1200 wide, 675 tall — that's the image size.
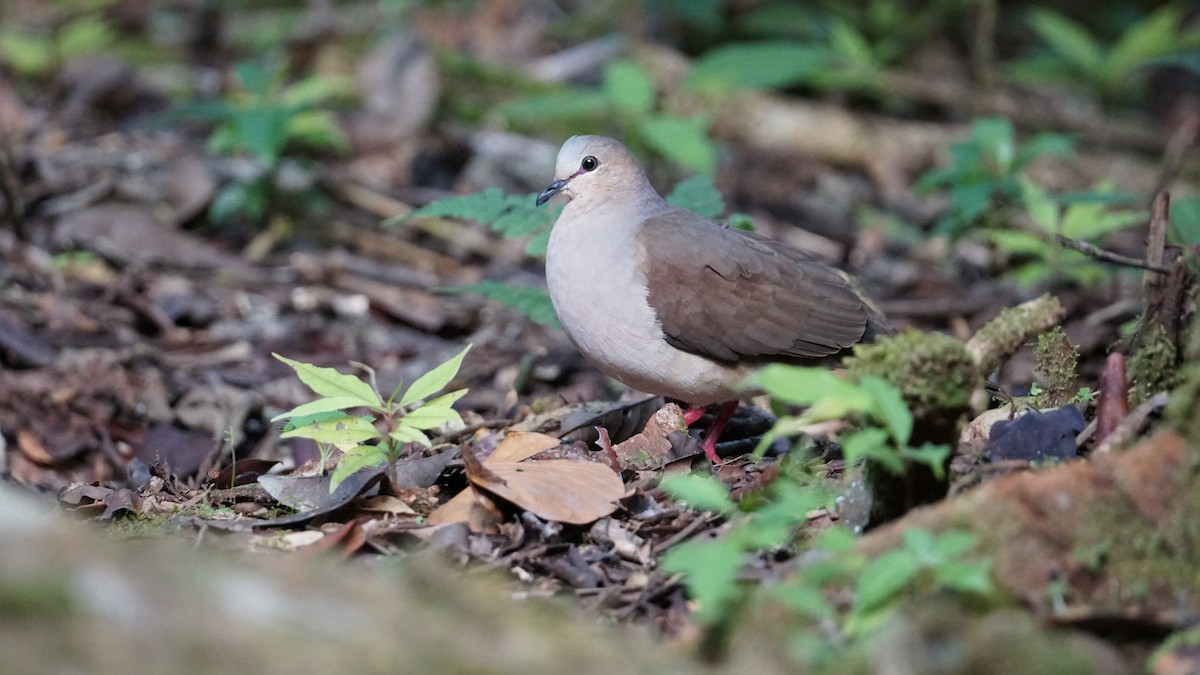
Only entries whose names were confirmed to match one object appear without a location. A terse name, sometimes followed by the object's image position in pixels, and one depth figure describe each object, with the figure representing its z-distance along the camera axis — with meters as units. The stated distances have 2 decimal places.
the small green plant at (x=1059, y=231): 13.11
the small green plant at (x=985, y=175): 13.29
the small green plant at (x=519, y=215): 9.34
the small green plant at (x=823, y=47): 18.28
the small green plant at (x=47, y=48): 18.47
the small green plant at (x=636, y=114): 15.13
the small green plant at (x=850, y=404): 5.12
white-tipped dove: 8.58
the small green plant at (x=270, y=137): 14.53
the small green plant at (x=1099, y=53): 19.17
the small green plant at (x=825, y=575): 4.71
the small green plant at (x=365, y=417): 6.75
